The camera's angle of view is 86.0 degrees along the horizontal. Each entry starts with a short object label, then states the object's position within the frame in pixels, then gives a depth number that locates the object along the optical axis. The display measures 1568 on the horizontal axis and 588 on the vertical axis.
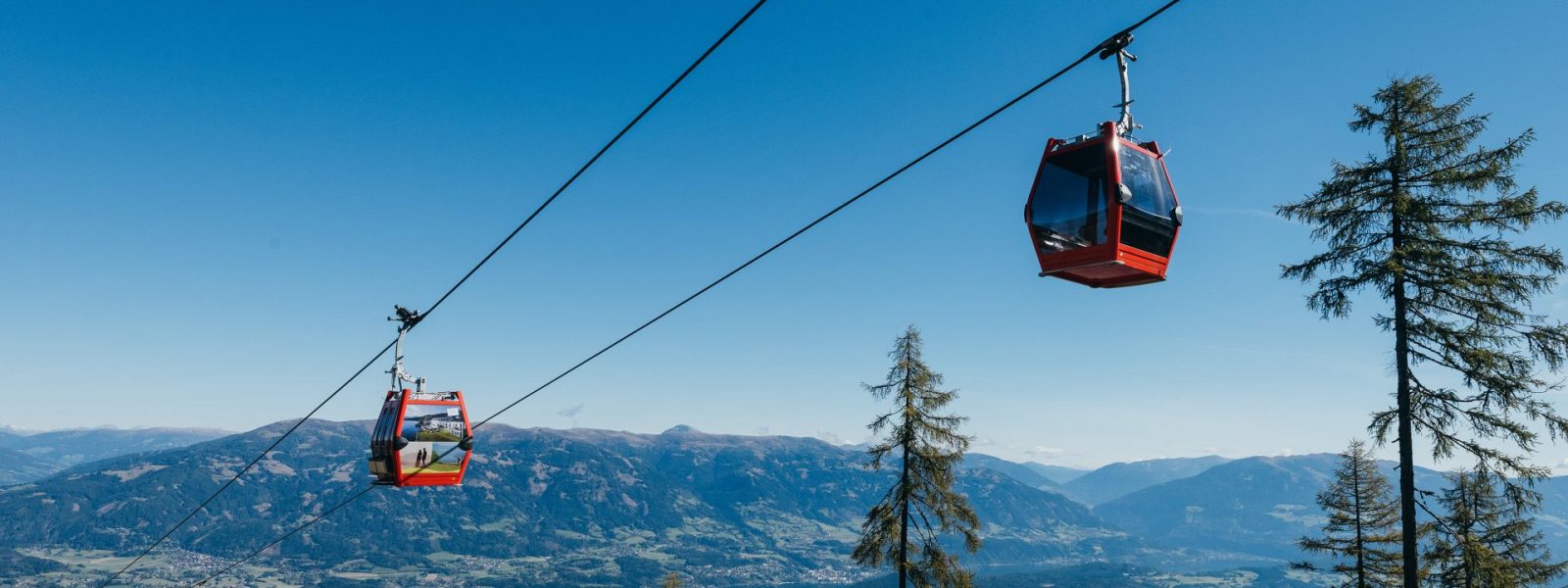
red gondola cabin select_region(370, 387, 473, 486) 18.30
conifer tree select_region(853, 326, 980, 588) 26.50
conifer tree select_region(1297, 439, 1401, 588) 24.98
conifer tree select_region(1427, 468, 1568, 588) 22.11
